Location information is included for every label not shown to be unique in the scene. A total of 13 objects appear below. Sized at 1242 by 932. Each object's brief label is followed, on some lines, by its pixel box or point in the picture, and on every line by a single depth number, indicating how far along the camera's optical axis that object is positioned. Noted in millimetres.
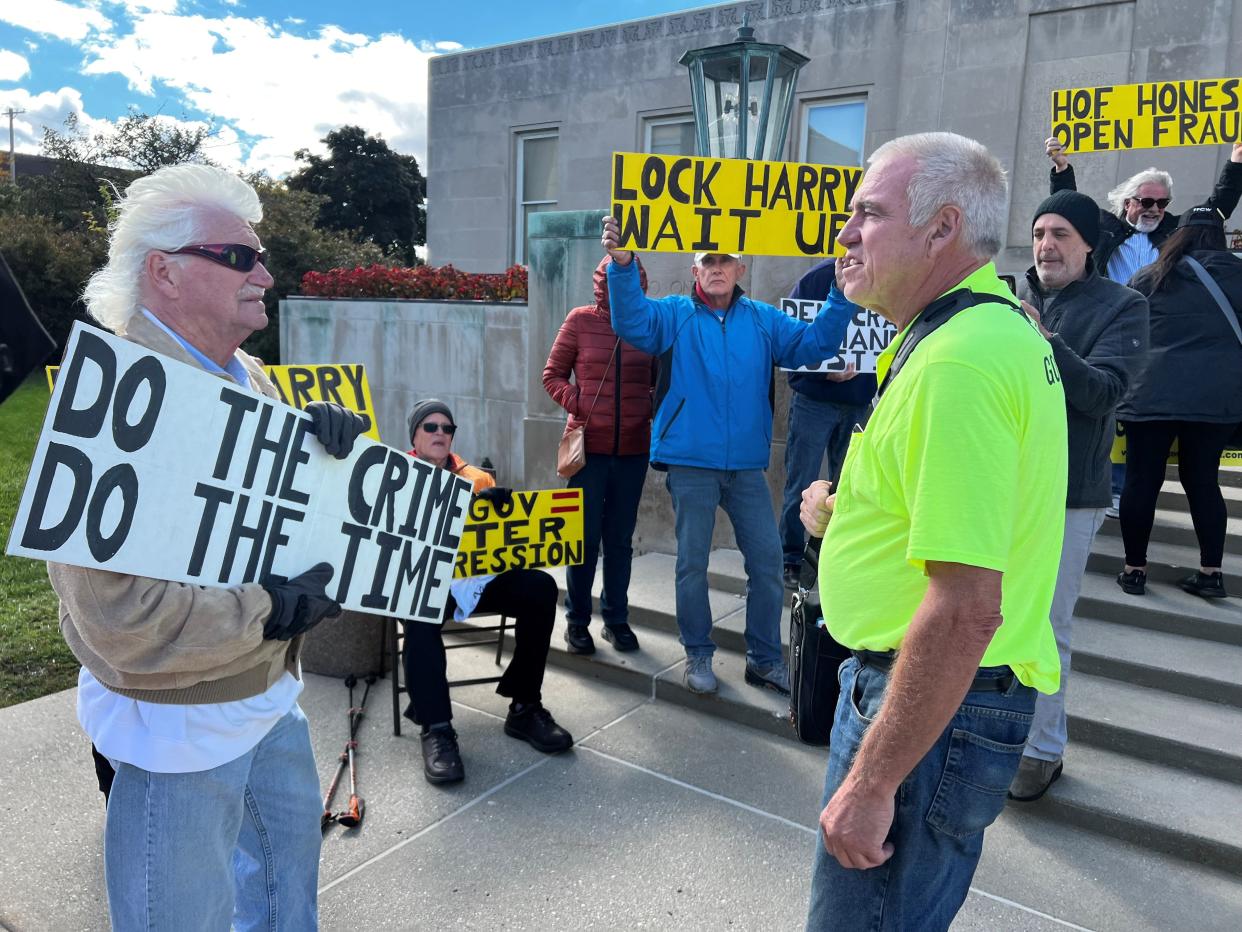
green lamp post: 4684
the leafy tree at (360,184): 32156
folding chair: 3828
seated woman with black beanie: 3678
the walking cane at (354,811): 3221
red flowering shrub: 8109
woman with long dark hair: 4230
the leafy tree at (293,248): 15680
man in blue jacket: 4039
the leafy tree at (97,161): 20297
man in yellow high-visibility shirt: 1309
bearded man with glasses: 4691
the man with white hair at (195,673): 1671
